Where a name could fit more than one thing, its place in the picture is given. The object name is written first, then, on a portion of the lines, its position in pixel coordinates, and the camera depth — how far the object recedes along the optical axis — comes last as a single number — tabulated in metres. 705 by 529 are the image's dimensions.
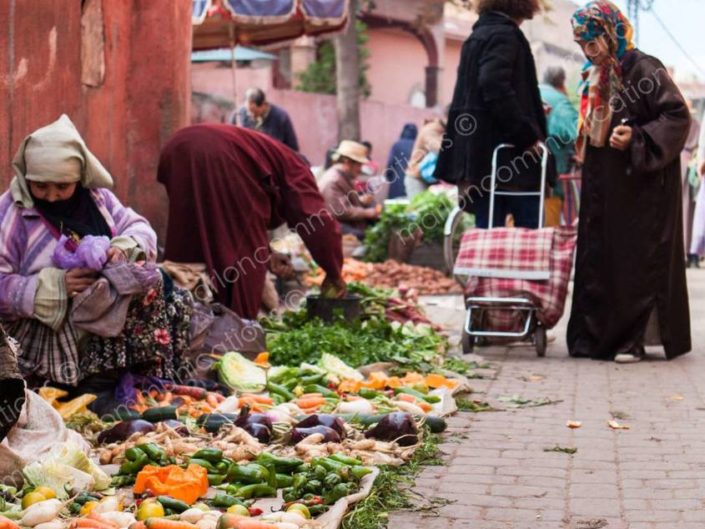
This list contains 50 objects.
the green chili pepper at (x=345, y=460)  8.96
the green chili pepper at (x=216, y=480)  8.84
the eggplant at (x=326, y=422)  10.07
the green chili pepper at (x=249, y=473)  8.57
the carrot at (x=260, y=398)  11.71
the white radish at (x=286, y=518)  7.49
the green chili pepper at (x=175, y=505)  7.87
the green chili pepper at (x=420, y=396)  11.95
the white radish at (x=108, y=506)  7.72
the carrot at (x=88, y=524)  7.26
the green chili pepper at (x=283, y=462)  8.88
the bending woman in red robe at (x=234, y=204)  14.37
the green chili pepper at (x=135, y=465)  9.04
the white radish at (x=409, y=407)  11.22
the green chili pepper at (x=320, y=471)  8.49
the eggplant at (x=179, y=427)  10.25
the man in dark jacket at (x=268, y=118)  26.99
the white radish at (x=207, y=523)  7.36
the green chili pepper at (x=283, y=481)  8.64
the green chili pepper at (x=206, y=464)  9.02
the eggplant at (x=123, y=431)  10.16
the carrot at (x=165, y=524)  7.23
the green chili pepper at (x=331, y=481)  8.31
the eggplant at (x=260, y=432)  10.11
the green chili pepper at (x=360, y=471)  8.59
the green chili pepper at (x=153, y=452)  9.10
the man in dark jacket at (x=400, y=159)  35.73
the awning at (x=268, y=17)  23.10
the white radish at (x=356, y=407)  11.22
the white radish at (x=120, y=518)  7.47
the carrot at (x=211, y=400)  11.68
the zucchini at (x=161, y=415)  10.87
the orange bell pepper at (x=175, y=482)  8.27
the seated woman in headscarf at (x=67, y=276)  11.19
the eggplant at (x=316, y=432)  9.85
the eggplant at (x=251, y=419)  10.30
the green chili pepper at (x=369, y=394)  12.03
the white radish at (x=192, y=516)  7.51
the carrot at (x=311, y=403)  11.59
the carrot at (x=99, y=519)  7.38
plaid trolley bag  15.14
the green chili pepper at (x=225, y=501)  8.11
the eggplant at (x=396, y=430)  9.98
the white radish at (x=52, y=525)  7.36
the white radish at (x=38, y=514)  7.50
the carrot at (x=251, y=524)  7.13
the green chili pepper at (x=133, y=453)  9.09
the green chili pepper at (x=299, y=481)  8.35
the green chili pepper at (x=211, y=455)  9.12
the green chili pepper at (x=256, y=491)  8.42
